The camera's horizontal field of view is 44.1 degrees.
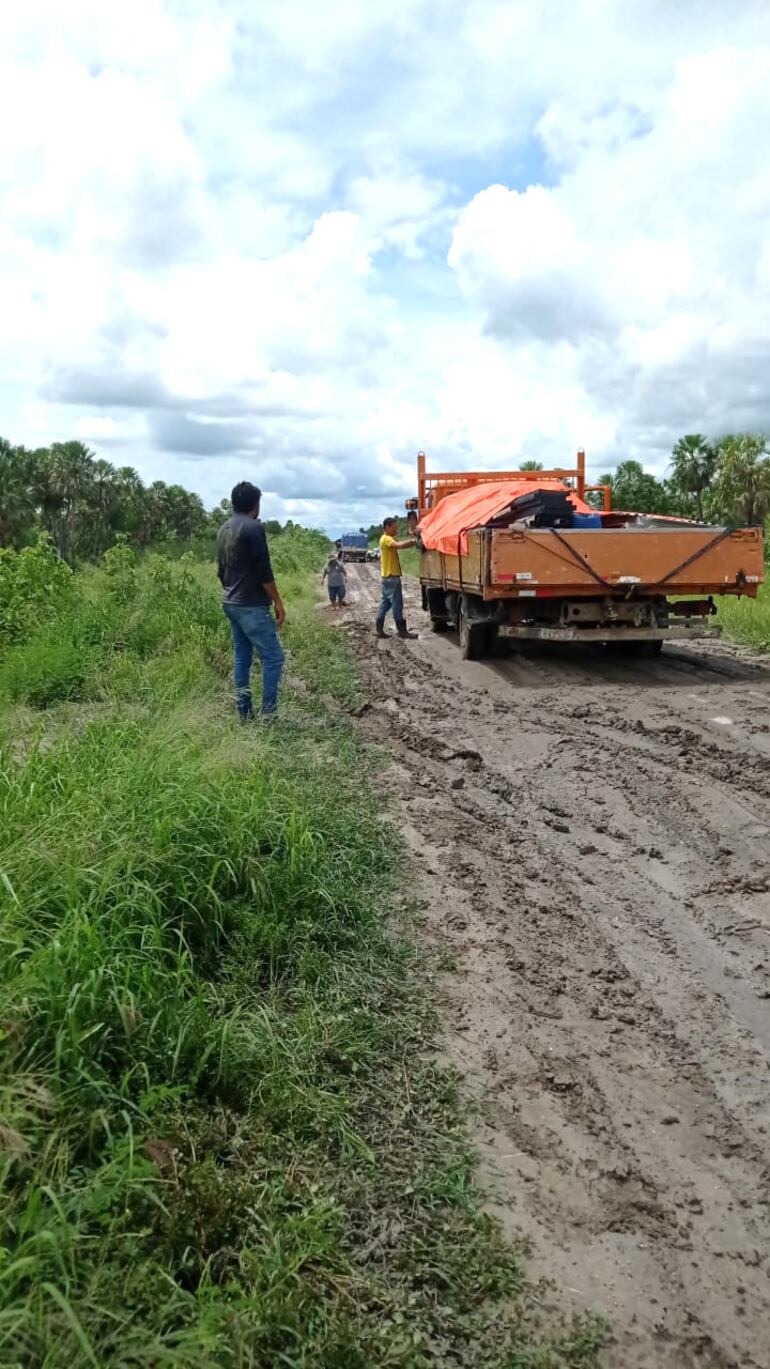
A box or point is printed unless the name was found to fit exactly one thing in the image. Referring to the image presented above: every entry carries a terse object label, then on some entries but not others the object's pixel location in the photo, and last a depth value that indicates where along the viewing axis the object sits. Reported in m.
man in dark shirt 6.95
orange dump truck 9.76
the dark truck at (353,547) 54.09
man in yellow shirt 13.59
